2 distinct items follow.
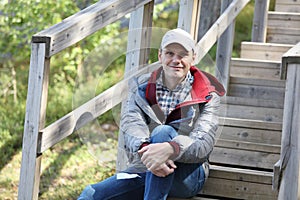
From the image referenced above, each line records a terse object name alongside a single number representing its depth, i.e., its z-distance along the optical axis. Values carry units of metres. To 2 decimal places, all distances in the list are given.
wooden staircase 4.82
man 4.24
